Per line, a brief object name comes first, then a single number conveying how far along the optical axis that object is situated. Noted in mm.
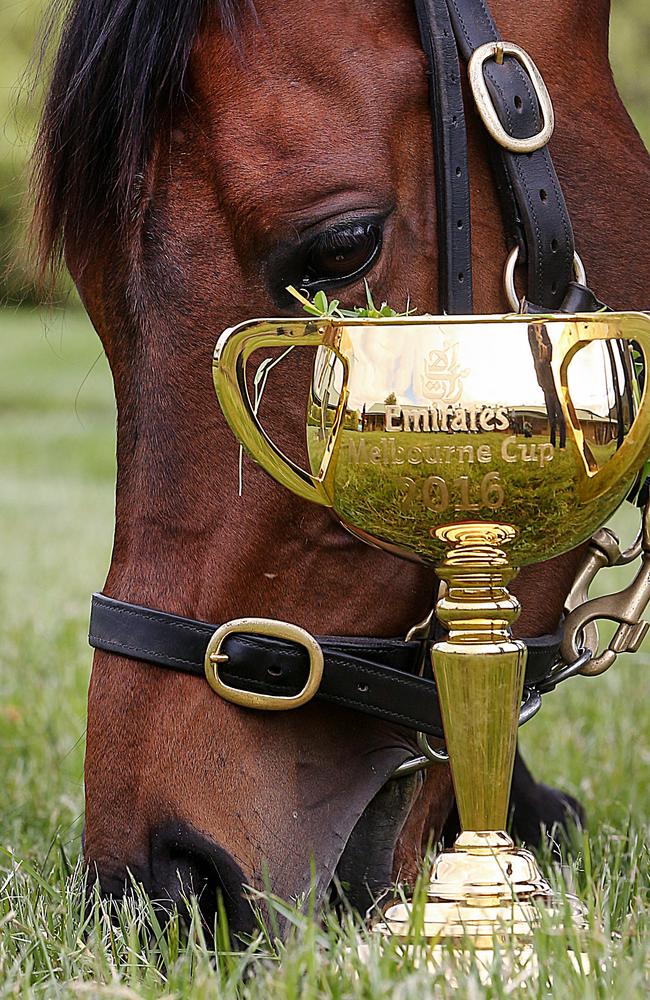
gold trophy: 2643
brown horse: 2690
